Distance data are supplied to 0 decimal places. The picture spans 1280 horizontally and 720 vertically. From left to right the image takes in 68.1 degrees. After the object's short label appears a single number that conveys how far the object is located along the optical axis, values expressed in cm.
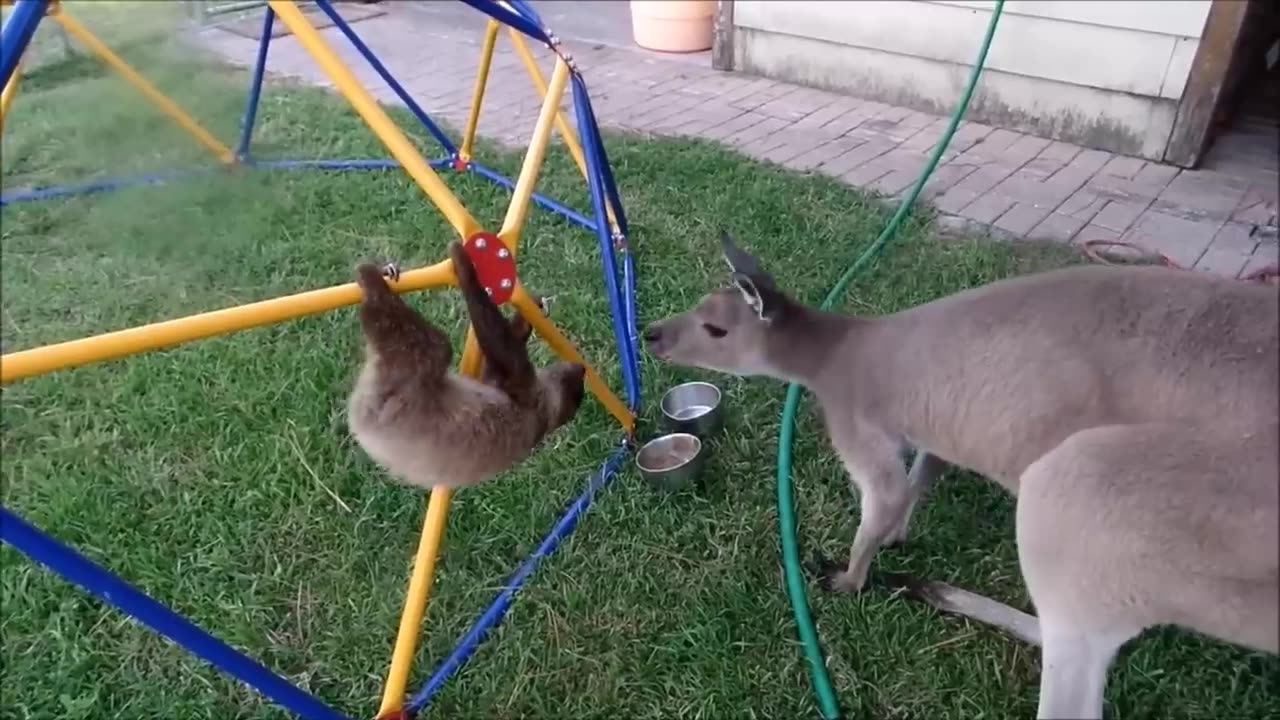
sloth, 209
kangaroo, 182
